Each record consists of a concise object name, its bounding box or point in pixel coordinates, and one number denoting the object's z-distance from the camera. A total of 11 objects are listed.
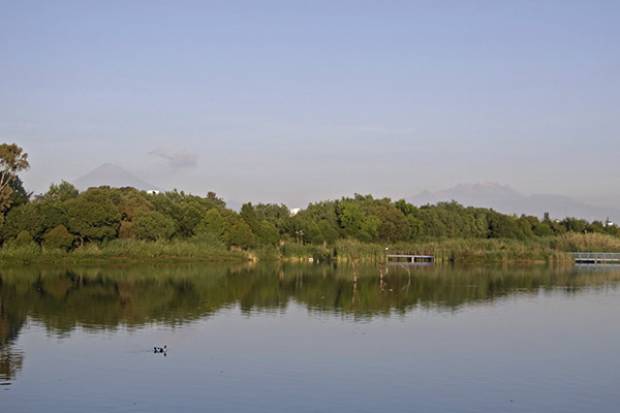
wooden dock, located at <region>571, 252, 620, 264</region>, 66.25
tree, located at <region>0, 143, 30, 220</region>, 50.97
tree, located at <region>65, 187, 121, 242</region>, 50.91
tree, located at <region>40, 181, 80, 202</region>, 58.26
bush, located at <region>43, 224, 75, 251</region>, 49.50
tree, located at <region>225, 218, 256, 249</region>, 59.69
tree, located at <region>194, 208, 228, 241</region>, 58.56
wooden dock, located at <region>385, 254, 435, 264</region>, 62.47
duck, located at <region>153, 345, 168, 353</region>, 17.44
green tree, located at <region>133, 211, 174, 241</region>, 54.09
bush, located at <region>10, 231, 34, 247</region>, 48.81
